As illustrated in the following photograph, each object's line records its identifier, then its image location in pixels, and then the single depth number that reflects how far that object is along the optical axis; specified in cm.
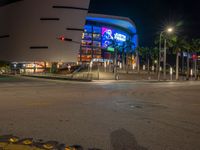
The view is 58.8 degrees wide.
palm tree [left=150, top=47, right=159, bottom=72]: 5635
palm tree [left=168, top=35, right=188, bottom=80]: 3667
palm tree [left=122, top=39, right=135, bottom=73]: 6026
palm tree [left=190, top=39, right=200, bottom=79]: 4159
